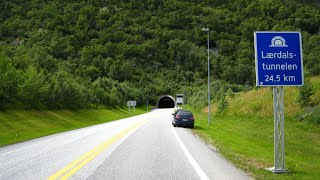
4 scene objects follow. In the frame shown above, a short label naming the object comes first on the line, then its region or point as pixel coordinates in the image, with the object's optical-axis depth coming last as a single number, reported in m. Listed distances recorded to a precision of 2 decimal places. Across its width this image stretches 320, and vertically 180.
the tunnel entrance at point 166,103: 144.51
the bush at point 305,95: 27.69
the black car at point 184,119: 29.53
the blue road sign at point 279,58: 10.23
